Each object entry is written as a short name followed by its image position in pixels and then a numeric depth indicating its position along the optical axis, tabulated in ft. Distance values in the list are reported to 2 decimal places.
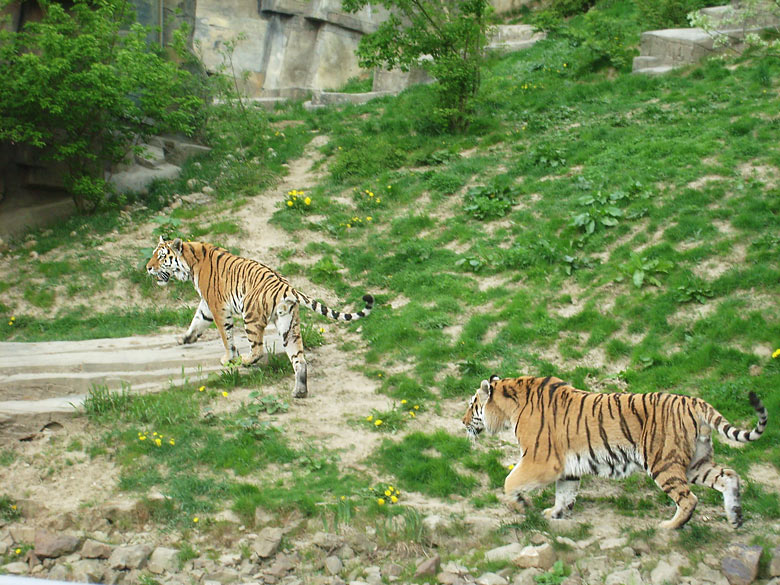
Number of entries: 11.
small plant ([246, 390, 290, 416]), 52.65
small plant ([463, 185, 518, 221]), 80.23
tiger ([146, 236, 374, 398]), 56.75
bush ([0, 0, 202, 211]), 81.92
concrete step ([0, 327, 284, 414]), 54.19
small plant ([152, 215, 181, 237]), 83.15
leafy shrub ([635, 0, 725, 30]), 110.63
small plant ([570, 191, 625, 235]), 71.56
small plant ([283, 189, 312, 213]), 88.43
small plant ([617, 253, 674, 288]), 62.18
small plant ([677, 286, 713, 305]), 58.59
